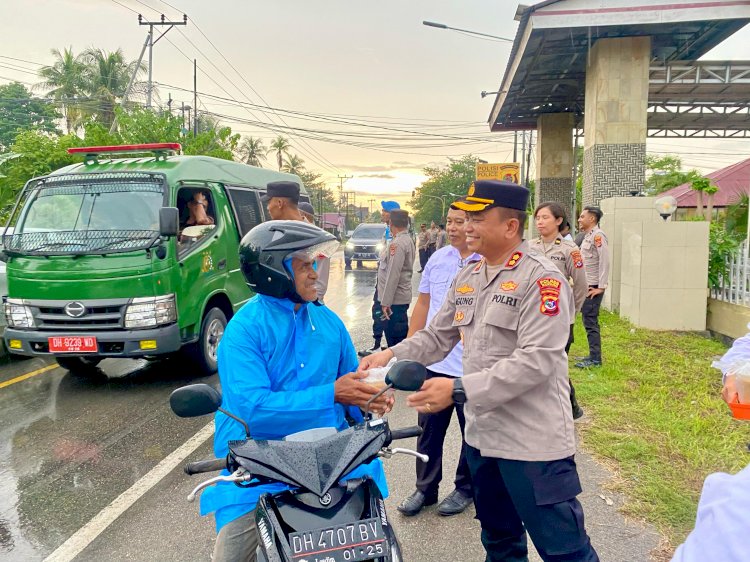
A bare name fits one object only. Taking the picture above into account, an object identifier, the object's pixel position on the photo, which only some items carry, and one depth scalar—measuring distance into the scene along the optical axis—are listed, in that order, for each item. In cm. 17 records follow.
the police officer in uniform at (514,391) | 214
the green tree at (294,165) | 7212
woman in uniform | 533
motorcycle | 157
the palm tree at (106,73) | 3853
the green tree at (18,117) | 4440
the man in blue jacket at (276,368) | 190
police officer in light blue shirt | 358
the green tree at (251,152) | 6190
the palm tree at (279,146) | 6894
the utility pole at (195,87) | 2995
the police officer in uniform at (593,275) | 670
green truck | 580
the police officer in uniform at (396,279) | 674
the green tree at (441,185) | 8128
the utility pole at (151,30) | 2667
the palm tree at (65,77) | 3825
